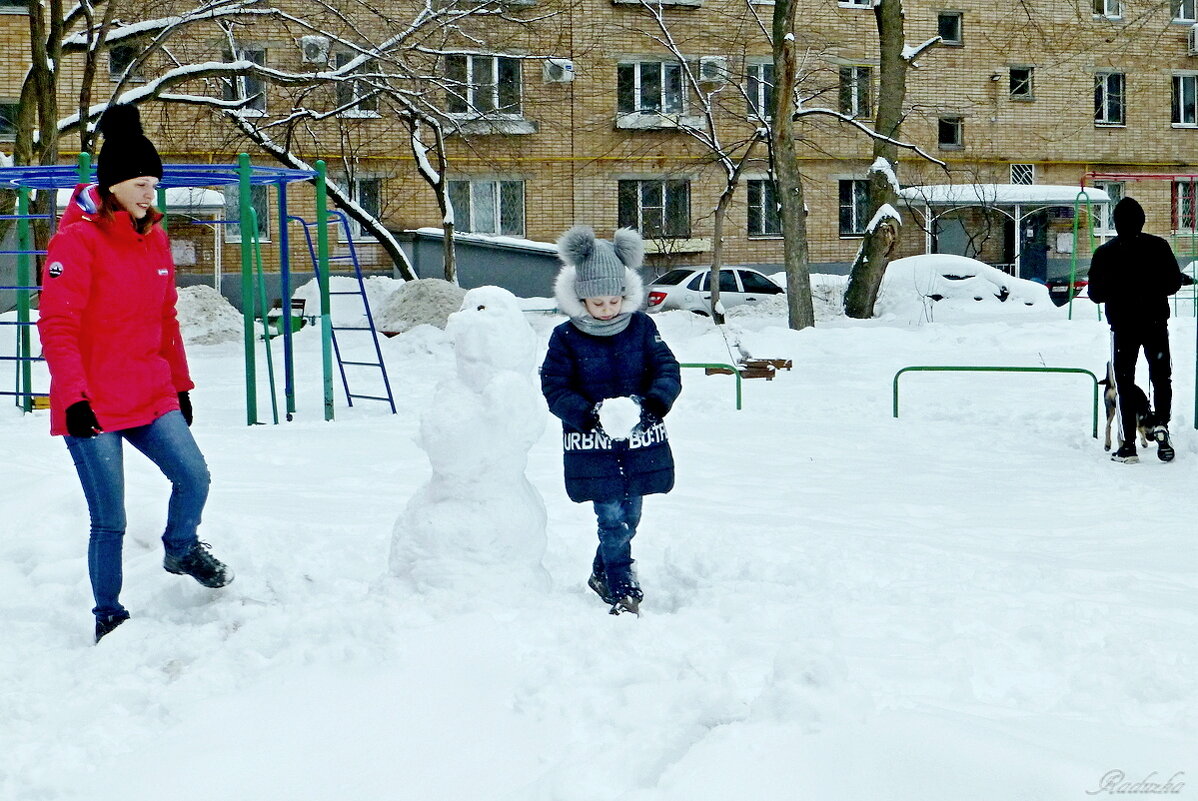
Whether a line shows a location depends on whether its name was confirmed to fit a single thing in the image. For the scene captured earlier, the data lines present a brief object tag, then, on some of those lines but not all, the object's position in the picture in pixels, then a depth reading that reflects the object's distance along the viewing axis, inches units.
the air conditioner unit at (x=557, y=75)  1157.0
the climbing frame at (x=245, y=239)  421.4
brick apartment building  1216.8
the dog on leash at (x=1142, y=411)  356.2
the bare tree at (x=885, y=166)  820.0
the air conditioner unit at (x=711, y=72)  1176.8
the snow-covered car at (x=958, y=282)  994.7
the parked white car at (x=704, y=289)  1038.4
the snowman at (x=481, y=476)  183.6
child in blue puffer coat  195.3
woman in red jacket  175.2
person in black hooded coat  346.9
